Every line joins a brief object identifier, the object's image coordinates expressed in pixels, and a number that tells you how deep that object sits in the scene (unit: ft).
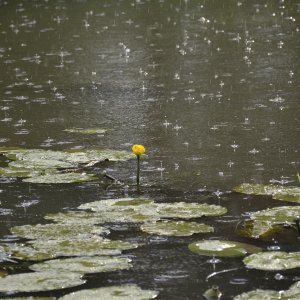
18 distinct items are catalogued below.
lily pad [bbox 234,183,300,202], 38.17
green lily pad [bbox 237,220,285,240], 33.50
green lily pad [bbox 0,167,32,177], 43.50
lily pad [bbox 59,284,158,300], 26.84
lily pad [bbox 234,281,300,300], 26.71
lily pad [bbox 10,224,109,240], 33.30
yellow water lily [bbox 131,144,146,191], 39.14
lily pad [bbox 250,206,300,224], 34.73
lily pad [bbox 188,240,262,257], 31.52
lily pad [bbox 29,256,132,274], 29.43
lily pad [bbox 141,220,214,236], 33.78
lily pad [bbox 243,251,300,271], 29.68
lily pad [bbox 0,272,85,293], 27.71
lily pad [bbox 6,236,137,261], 31.17
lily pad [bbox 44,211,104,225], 35.24
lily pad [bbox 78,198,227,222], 35.94
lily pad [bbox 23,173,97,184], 42.27
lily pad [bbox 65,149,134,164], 46.31
